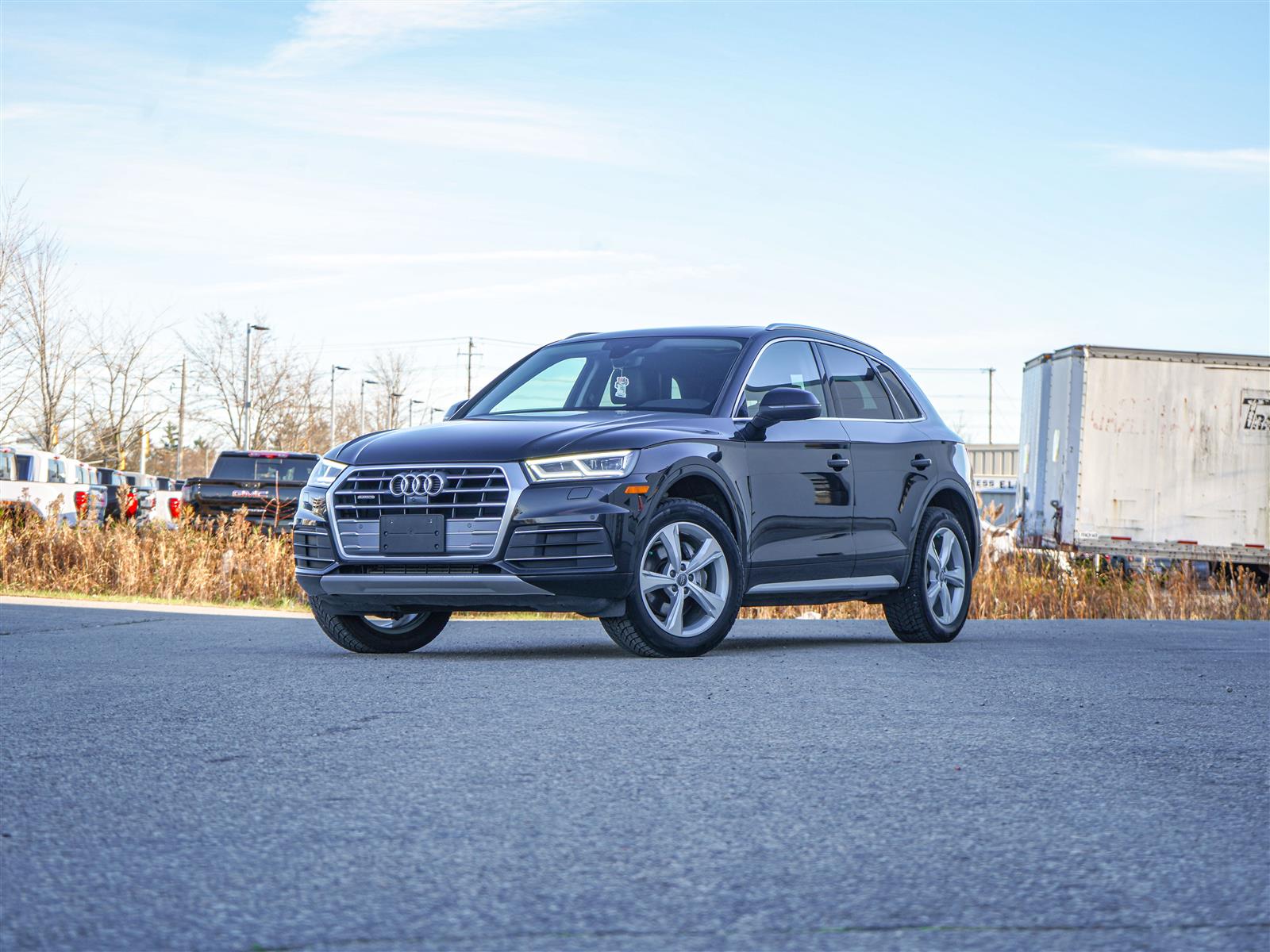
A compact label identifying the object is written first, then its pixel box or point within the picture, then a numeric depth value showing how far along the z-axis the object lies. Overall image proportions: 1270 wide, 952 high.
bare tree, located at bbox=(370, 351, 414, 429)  85.56
